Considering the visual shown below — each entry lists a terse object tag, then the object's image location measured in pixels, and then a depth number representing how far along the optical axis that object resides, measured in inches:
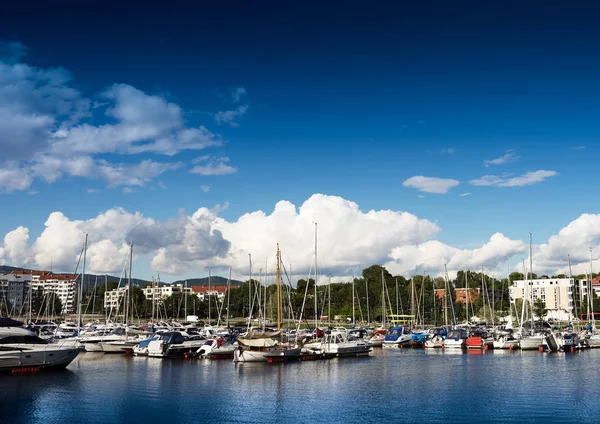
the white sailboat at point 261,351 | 2405.3
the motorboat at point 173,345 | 2632.9
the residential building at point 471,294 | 7499.0
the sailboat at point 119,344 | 2874.0
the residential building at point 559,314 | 7284.5
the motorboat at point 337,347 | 2699.3
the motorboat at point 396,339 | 3513.8
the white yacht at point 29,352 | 1945.1
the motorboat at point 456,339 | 3282.5
